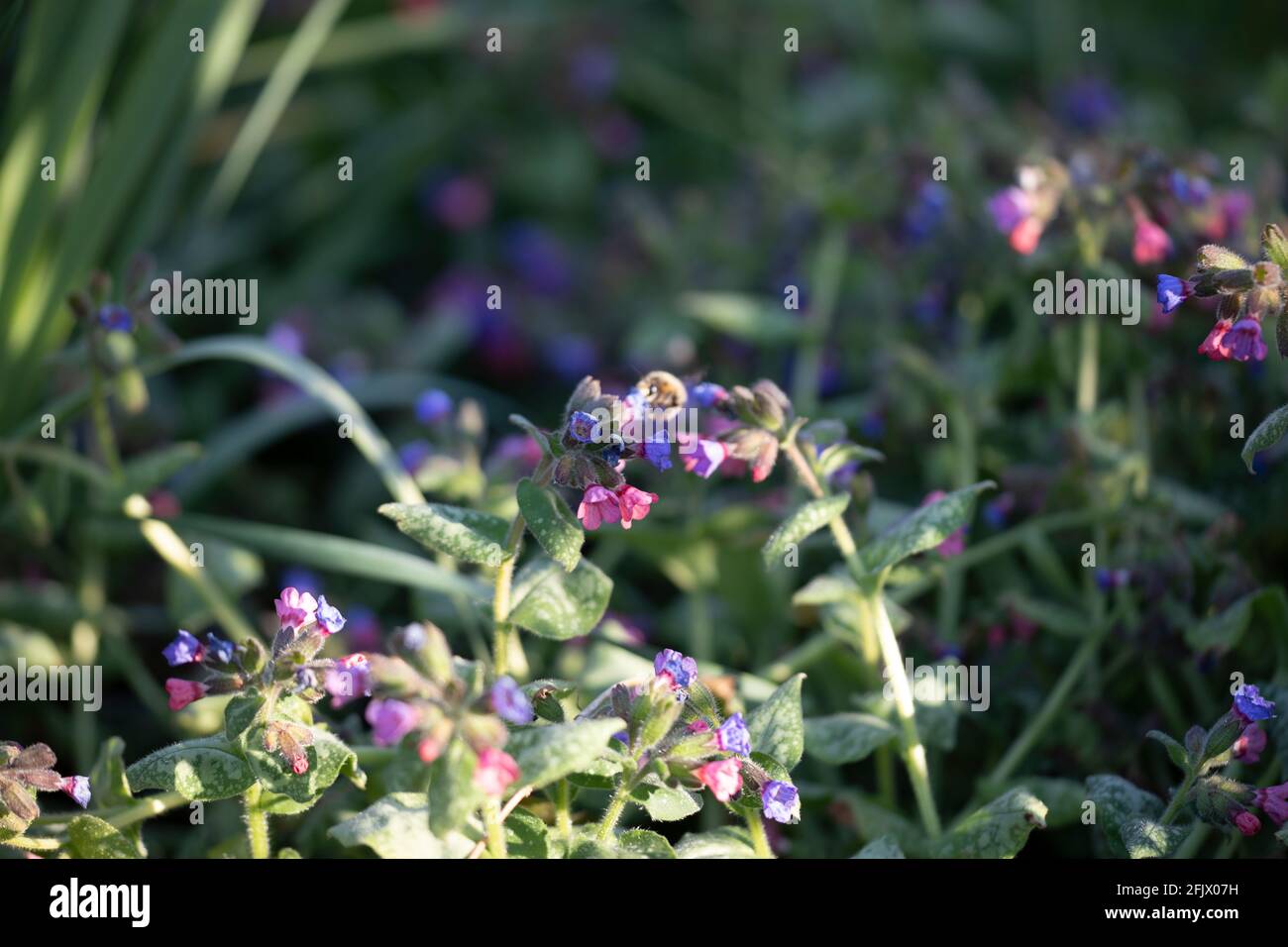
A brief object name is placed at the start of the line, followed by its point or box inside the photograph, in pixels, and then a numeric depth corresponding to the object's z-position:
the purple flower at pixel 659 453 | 0.90
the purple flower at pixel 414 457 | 1.34
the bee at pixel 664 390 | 0.97
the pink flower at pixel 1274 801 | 0.90
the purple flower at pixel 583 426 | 0.88
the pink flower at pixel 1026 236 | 1.24
